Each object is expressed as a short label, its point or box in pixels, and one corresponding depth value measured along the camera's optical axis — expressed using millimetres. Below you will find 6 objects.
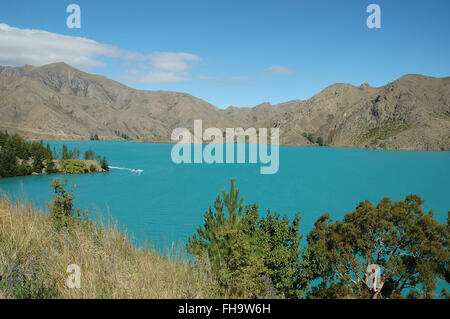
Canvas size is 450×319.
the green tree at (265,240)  13484
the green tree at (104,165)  96125
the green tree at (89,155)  101725
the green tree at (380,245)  14205
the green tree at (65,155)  96112
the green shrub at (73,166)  89750
